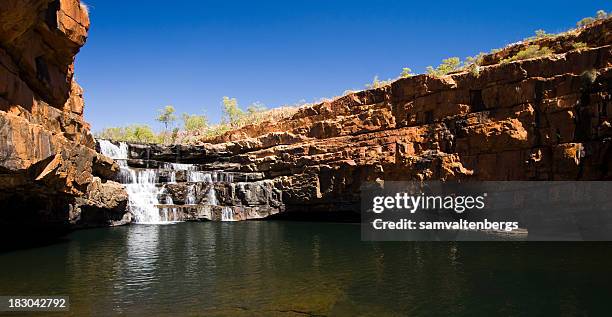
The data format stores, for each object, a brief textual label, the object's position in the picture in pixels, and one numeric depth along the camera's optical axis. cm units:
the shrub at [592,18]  4019
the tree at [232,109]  10374
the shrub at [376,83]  5908
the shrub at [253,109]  10394
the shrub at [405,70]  6194
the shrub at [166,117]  11025
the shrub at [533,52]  4025
